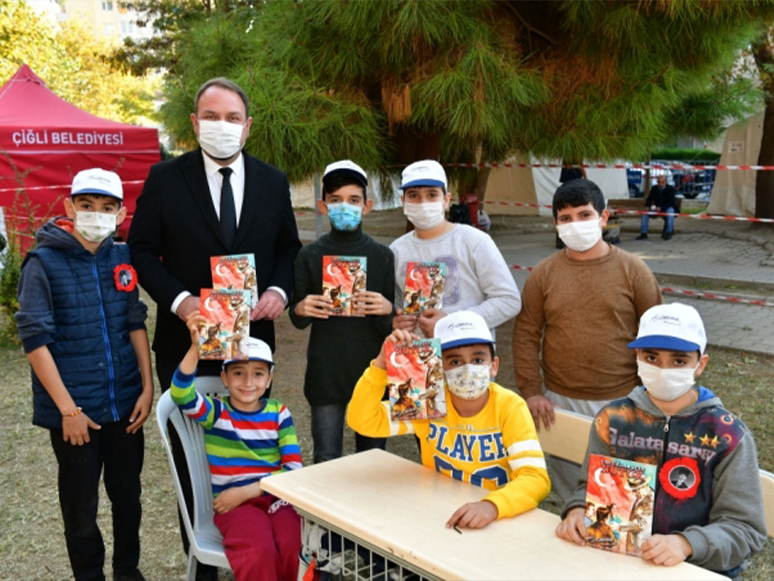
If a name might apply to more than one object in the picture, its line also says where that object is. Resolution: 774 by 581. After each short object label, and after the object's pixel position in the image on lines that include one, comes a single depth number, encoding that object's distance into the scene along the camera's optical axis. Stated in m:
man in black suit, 3.19
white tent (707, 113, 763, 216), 17.02
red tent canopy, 11.40
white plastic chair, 2.84
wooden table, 1.85
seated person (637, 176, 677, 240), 15.80
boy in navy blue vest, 2.93
